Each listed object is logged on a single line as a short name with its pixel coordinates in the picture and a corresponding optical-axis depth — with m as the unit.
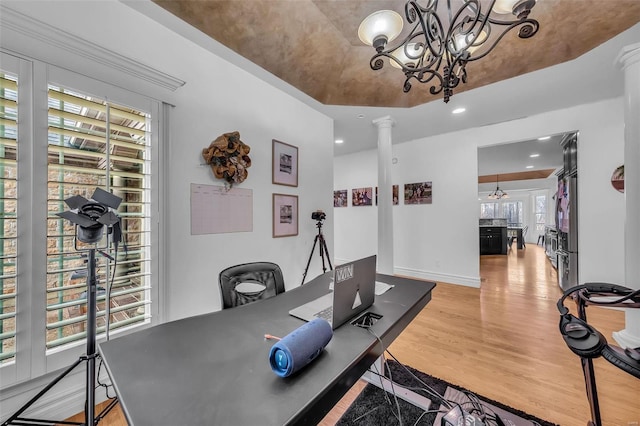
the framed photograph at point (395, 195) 4.85
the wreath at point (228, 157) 2.08
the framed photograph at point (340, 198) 5.59
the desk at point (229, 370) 0.59
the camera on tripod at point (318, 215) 3.12
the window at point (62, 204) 1.29
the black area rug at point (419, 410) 1.41
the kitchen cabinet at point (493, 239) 7.09
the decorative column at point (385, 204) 3.60
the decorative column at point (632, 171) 2.08
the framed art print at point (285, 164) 2.72
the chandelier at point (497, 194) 9.27
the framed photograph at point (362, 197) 5.21
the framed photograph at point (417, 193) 4.46
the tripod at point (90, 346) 1.10
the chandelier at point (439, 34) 1.26
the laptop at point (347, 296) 0.98
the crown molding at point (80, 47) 1.26
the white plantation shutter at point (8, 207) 1.26
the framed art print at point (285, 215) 2.73
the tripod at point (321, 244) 3.14
